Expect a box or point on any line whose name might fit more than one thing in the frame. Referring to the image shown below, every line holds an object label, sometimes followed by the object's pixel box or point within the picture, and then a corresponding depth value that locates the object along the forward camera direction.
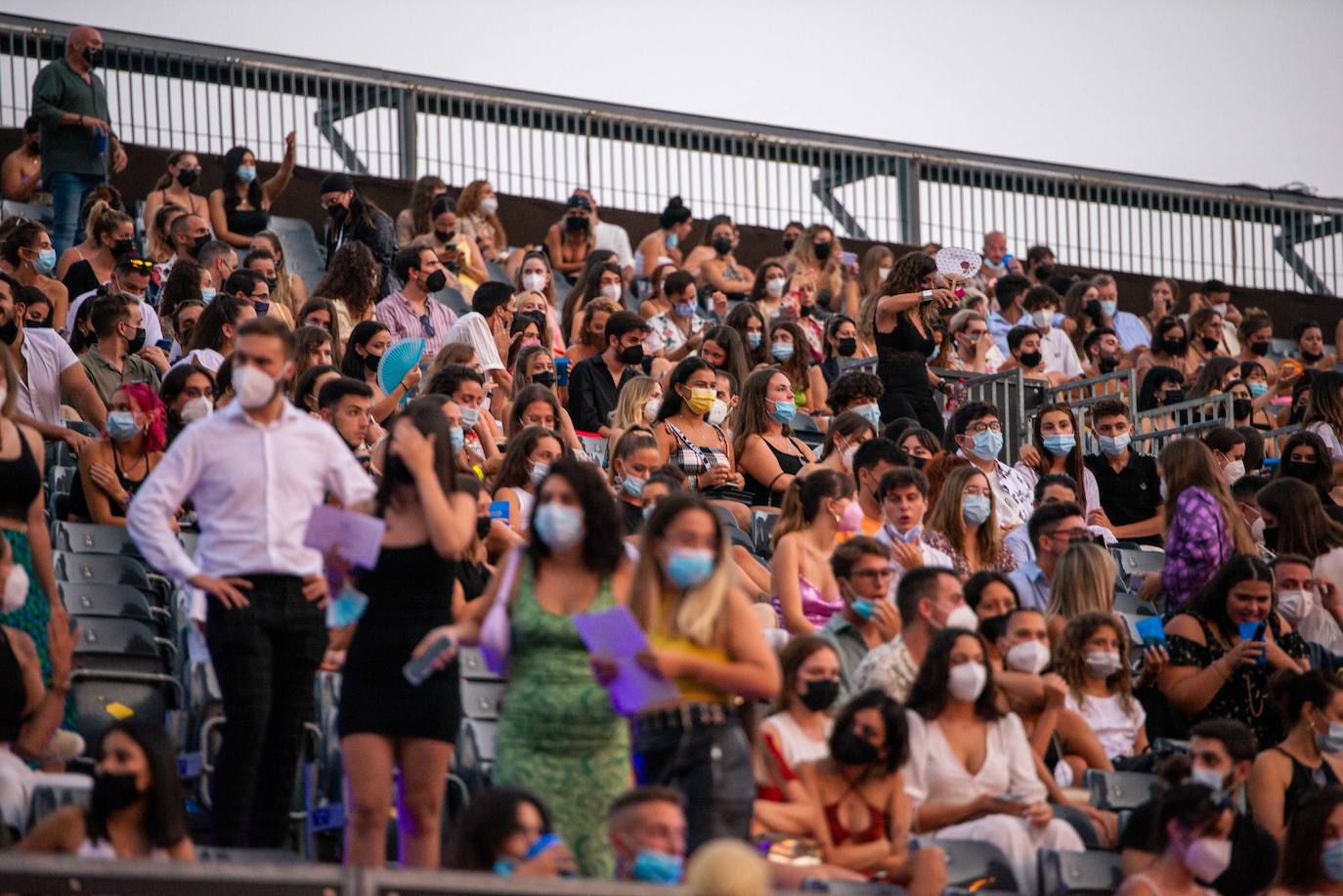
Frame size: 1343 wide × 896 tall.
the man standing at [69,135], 28.86
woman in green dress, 11.95
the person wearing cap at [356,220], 29.47
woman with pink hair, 18.33
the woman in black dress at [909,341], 25.09
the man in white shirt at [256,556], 13.27
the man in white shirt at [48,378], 20.41
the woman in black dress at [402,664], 12.62
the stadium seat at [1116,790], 16.61
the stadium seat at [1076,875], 15.11
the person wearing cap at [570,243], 34.25
